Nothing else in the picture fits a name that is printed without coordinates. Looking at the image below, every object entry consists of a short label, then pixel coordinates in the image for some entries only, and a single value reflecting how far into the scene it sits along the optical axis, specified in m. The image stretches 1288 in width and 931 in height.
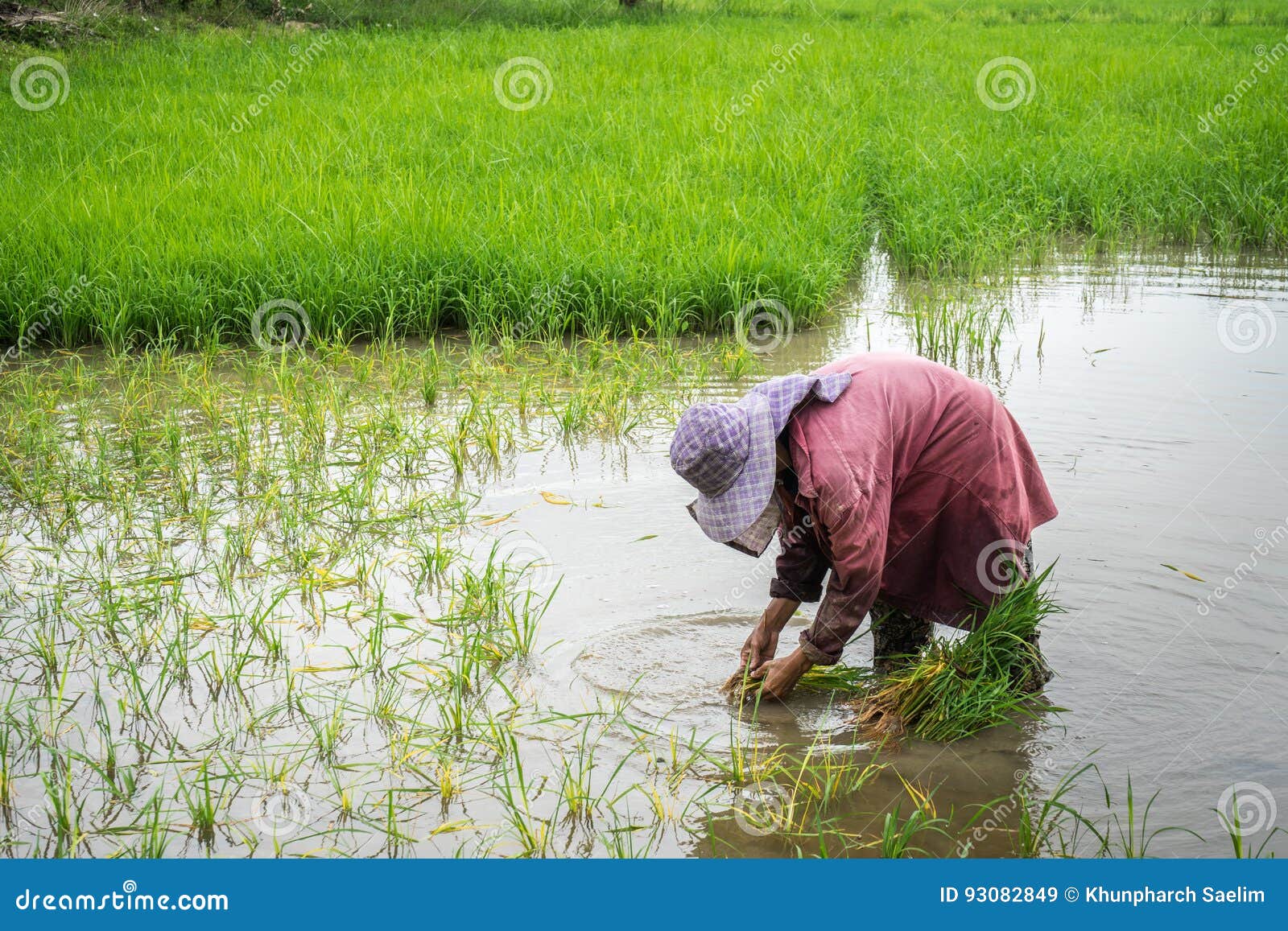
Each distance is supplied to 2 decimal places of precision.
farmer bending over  2.62
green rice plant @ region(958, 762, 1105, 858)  2.57
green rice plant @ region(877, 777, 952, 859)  2.50
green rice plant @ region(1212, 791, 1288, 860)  2.48
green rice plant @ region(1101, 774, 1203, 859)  2.56
